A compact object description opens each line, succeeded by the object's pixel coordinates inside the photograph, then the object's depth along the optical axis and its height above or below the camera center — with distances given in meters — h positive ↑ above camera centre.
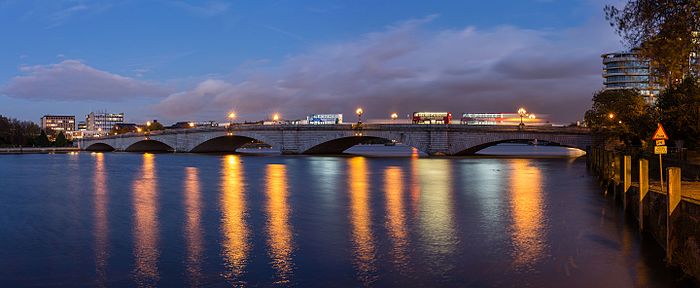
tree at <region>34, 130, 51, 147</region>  157.50 +0.46
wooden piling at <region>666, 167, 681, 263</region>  14.27 -1.52
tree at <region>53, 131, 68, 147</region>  163.02 +0.37
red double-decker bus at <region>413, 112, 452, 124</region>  157.21 +5.63
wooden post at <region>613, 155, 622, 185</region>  29.59 -1.87
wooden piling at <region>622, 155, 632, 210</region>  22.75 -1.62
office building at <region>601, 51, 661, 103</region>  174.38 +17.13
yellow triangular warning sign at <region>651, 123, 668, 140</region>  18.23 -0.11
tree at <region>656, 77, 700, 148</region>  34.66 +1.06
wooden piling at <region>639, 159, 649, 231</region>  18.22 -1.61
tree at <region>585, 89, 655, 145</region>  55.69 +1.55
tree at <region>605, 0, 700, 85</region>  19.73 +3.46
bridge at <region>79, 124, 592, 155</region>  77.50 +0.03
